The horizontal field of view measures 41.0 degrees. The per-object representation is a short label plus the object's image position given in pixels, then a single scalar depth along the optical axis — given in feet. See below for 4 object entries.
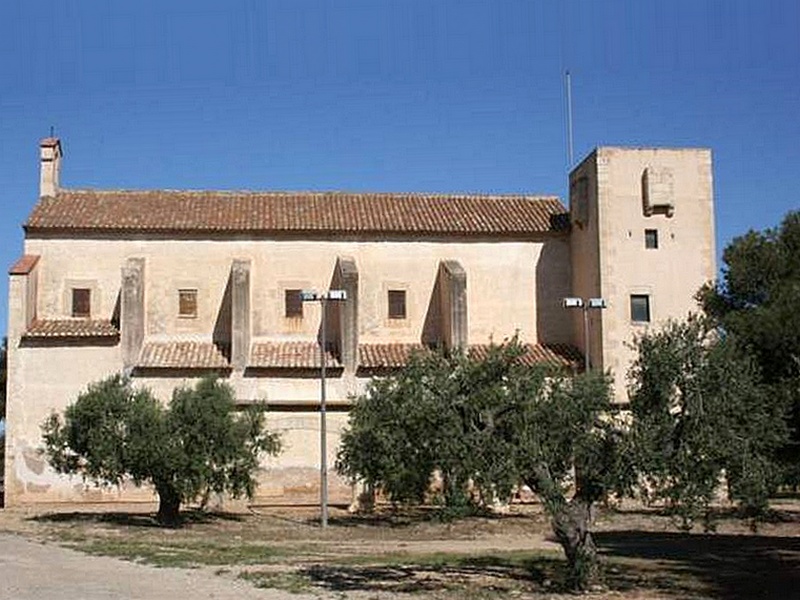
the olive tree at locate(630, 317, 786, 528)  63.52
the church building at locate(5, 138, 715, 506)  145.59
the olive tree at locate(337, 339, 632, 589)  64.44
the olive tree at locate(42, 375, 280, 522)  116.67
